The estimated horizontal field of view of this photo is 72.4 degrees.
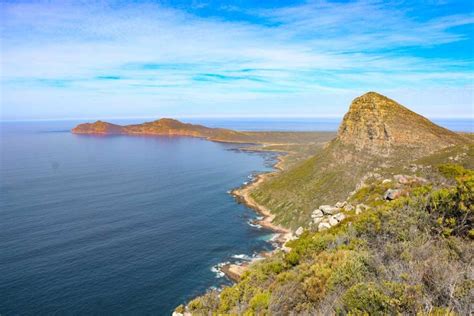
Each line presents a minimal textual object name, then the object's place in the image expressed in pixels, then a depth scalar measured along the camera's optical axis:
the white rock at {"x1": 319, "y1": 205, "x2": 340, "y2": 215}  54.39
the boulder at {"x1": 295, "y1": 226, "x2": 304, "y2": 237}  52.73
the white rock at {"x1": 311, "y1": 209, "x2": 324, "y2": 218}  55.69
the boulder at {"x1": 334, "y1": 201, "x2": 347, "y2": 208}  58.12
